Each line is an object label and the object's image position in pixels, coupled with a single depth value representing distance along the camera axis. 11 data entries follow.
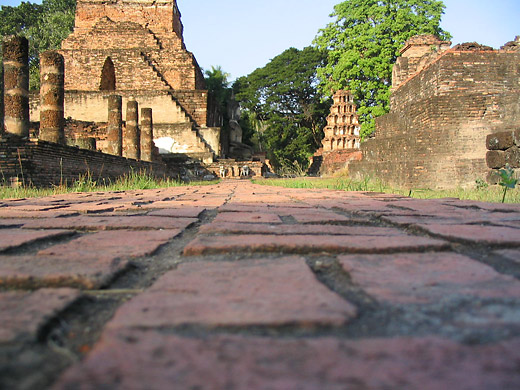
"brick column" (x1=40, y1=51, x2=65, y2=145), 8.54
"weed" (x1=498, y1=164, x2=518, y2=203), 3.14
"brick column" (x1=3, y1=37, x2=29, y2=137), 7.21
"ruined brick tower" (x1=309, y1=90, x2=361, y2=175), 22.00
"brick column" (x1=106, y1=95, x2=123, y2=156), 11.53
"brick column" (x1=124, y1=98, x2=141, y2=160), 12.96
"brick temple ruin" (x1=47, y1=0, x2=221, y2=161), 18.34
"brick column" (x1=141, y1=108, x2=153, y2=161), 14.14
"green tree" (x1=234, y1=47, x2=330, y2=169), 29.69
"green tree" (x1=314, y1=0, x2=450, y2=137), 20.59
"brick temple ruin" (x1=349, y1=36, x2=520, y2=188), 6.11
